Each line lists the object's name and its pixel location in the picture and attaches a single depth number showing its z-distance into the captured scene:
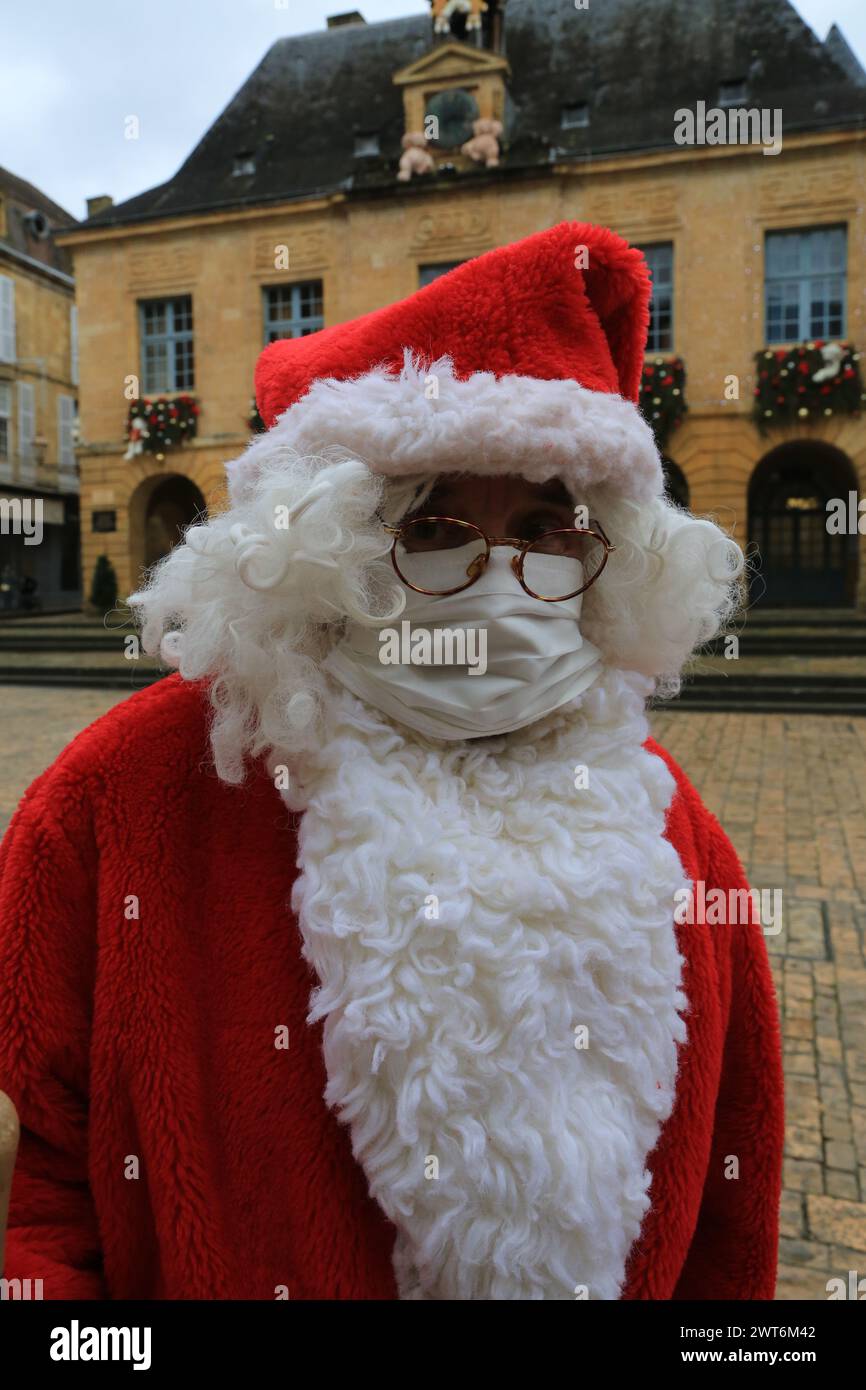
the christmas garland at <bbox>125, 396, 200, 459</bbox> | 19.20
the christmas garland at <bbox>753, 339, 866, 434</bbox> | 15.74
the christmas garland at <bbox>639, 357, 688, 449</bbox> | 16.38
